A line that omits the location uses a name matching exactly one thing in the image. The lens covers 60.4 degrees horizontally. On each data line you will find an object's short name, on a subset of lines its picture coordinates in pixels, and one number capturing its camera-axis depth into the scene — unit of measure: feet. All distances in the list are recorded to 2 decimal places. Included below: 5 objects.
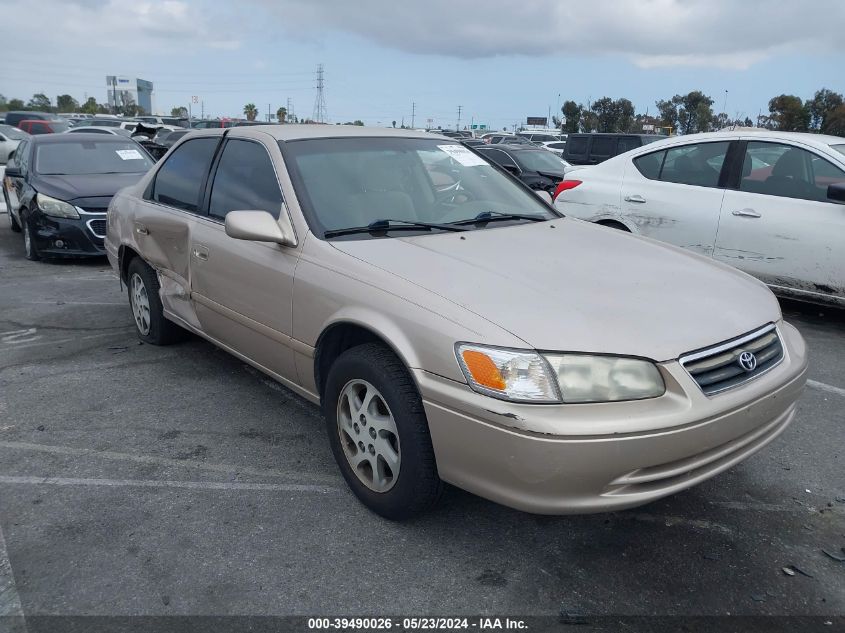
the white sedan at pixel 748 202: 18.63
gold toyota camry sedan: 7.99
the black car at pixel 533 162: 39.93
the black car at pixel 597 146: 51.70
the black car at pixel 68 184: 27.20
